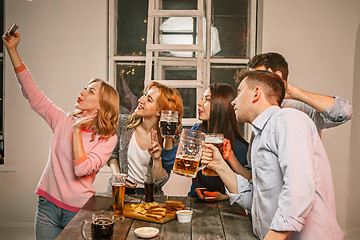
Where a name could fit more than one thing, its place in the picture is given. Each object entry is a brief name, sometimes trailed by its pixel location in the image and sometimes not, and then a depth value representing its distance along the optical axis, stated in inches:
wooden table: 69.9
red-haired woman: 105.0
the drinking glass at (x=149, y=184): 87.3
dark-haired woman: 102.3
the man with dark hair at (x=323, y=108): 87.4
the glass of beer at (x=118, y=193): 78.7
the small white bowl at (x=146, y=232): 67.3
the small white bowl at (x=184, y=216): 77.3
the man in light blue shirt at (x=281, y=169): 57.7
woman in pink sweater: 93.4
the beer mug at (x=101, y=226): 64.2
